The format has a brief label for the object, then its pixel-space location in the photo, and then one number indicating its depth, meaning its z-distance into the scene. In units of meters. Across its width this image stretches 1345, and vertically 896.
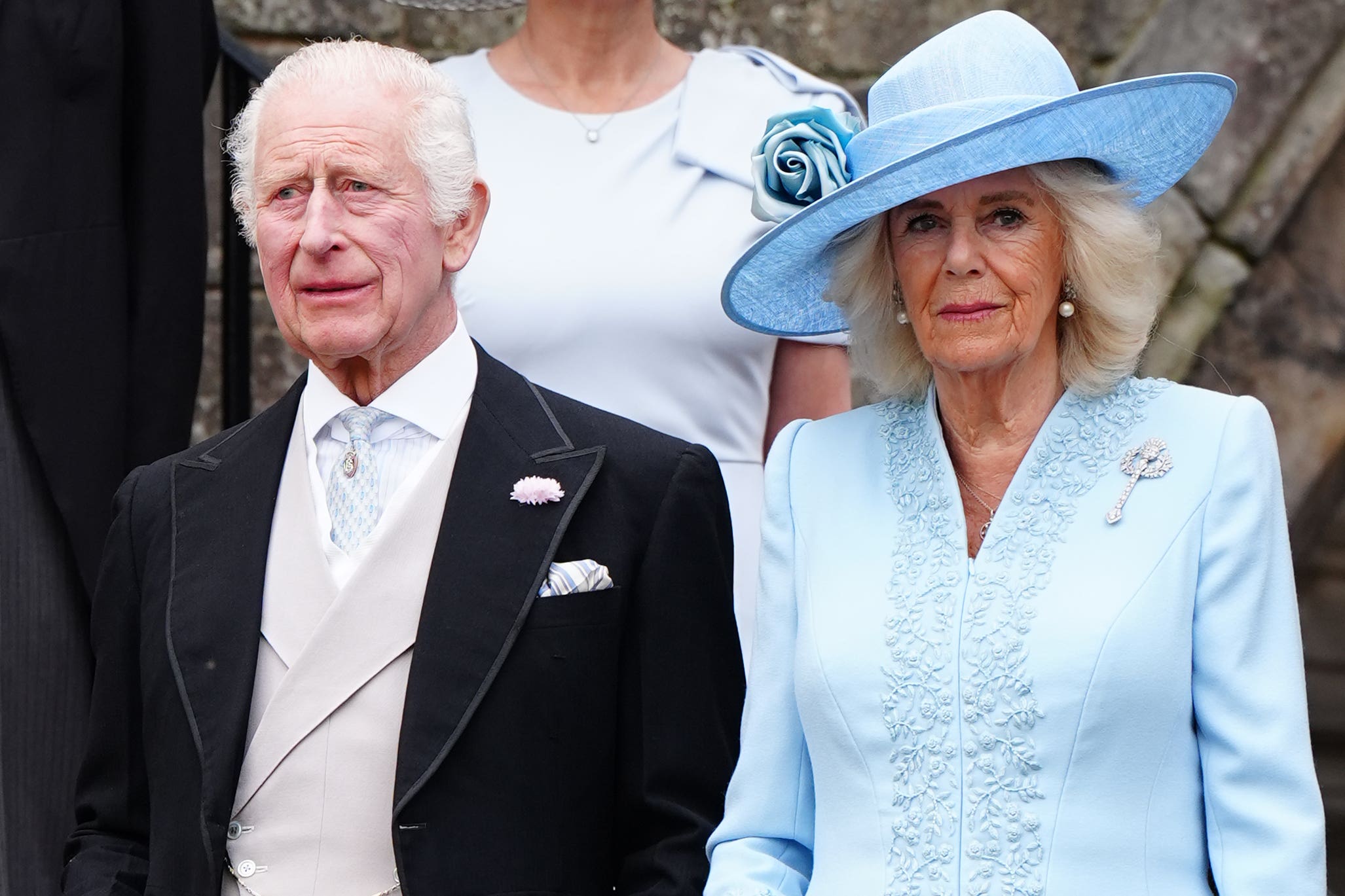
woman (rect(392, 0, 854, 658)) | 6.10
